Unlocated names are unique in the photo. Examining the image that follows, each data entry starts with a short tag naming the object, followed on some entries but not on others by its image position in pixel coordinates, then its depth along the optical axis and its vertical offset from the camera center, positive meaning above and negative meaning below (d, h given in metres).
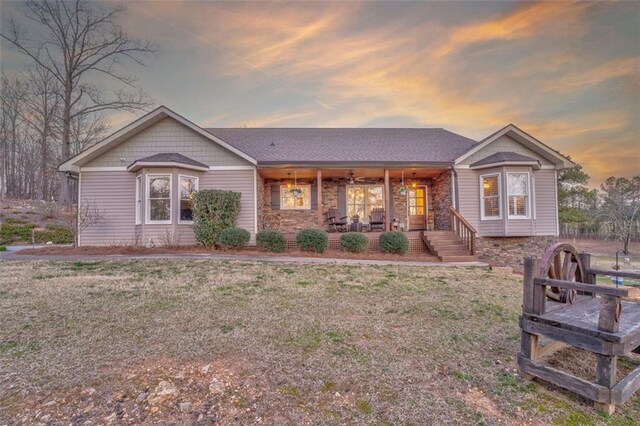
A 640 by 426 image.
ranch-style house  10.94 +1.46
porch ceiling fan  13.83 +1.89
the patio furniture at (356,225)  12.30 -0.25
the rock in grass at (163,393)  2.32 -1.36
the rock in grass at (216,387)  2.43 -1.37
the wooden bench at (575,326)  2.29 -0.93
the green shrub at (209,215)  10.34 +0.21
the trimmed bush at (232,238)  10.16 -0.58
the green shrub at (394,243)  10.52 -0.86
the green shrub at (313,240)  10.32 -0.70
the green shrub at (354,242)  10.46 -0.80
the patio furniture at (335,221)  12.80 -0.08
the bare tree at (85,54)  16.95 +9.67
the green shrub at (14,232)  14.72 -0.42
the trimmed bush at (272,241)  10.24 -0.70
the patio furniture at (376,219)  12.65 -0.01
